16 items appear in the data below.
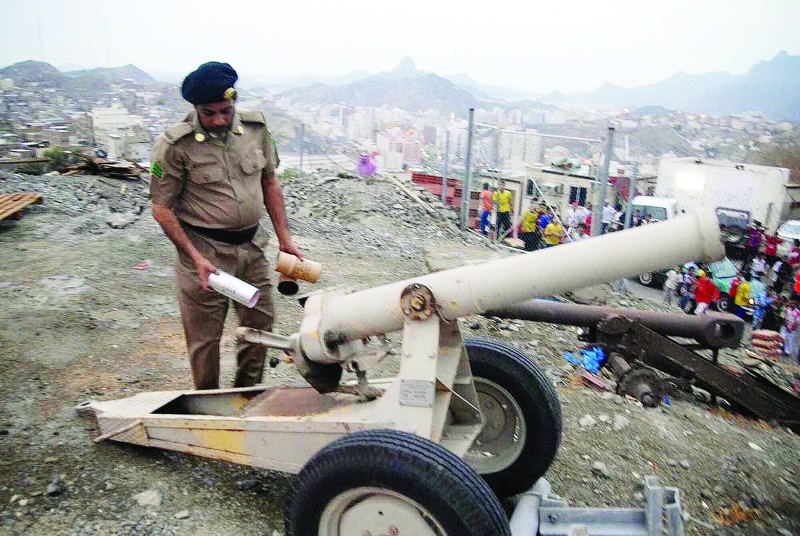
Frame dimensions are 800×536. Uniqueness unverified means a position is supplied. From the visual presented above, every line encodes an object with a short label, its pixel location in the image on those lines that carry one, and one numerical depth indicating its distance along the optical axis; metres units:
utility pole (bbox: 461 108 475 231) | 10.11
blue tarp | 5.39
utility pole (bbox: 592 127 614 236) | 7.45
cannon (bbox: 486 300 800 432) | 4.98
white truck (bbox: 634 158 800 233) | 21.14
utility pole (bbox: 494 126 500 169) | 10.96
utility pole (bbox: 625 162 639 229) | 8.30
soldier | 2.98
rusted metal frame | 4.99
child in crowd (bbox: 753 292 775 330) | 10.66
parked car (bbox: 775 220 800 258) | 16.41
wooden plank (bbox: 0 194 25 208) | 8.29
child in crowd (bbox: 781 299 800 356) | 9.18
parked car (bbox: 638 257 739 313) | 11.24
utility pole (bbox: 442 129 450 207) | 11.60
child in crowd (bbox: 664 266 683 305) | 11.88
